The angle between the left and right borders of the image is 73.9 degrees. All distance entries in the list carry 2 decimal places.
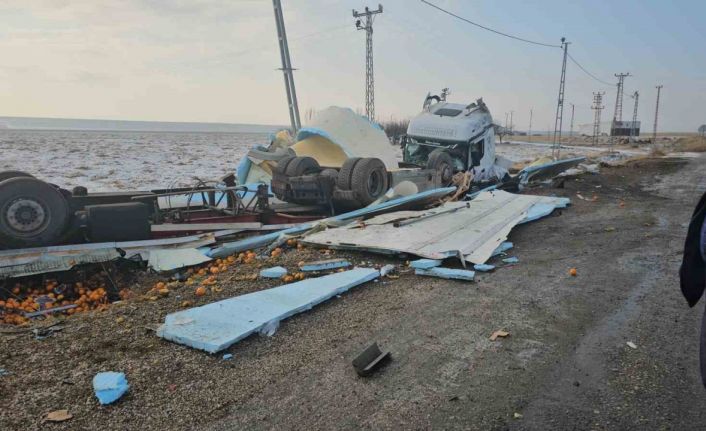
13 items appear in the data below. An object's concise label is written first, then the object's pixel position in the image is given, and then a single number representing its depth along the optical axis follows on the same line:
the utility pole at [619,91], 45.97
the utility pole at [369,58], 22.86
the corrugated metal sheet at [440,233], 5.50
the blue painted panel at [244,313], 3.35
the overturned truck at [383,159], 8.07
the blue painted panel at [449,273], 4.80
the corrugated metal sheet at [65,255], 5.10
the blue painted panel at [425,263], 5.04
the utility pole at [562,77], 21.72
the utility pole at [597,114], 51.62
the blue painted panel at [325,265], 5.12
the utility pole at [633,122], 62.13
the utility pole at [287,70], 11.39
